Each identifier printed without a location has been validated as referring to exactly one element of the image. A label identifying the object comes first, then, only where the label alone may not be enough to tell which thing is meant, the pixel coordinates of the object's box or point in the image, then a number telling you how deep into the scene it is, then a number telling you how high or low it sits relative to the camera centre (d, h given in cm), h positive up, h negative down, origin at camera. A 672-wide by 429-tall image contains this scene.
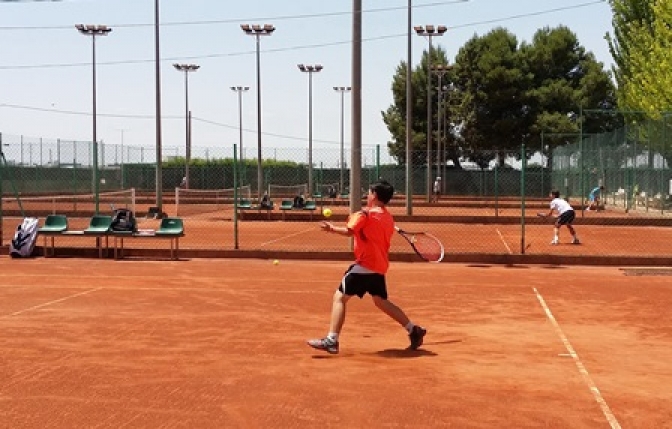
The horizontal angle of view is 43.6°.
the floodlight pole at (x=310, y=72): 5916 +801
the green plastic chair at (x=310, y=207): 3114 -82
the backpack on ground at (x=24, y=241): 1770 -119
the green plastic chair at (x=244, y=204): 3231 -77
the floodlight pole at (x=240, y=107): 5944 +583
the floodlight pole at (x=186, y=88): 6188 +716
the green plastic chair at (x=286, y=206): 3153 -80
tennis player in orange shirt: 784 -69
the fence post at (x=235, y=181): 1823 +8
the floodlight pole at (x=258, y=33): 4541 +825
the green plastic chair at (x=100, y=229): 1750 -94
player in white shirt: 2075 -66
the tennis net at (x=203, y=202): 3878 -95
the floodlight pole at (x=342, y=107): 6588 +631
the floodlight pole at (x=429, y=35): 4184 +802
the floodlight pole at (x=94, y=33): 4884 +907
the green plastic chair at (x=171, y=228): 1730 -91
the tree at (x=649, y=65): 3178 +522
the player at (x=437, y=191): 4667 -33
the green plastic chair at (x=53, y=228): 1775 -93
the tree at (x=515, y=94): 6662 +728
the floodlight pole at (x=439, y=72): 4938 +690
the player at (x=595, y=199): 3450 -58
